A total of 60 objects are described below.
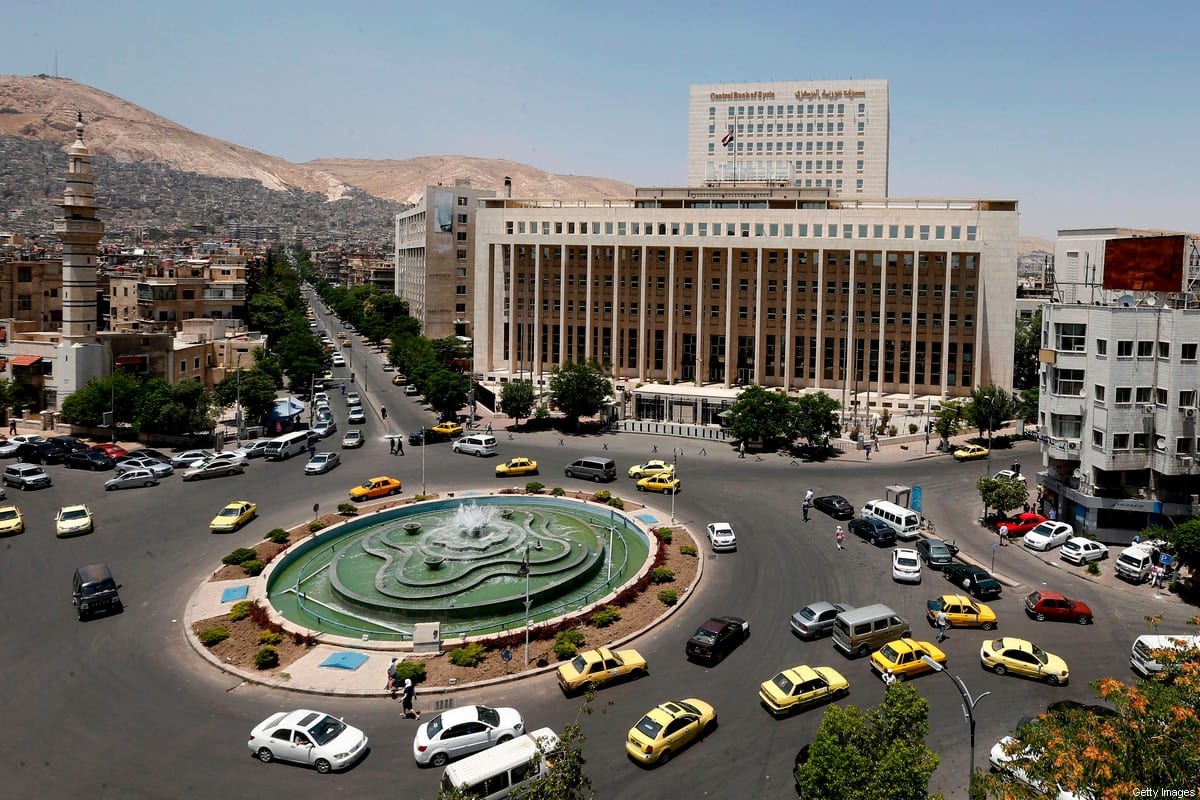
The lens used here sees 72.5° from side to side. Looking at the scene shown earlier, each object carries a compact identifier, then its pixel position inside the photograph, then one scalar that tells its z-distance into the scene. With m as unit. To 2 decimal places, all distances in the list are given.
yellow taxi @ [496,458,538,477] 55.06
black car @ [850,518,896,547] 41.31
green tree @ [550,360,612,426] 69.75
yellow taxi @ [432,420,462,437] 68.56
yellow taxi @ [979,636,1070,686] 27.41
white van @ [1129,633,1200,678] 26.96
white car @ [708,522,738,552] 40.06
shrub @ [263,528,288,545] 40.44
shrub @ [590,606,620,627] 31.47
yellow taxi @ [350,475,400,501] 48.97
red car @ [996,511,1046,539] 43.97
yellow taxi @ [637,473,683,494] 51.44
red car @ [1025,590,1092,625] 32.53
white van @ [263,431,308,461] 59.28
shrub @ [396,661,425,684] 26.81
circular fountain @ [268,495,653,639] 33.00
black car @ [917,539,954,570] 38.03
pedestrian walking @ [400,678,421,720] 25.08
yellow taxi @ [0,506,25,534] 41.34
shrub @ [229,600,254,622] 31.81
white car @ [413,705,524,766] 22.33
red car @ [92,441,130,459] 56.81
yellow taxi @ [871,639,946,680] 27.30
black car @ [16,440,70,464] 56.44
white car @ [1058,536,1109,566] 39.56
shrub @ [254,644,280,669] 28.06
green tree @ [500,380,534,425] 71.00
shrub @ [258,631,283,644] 29.74
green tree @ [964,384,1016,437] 63.59
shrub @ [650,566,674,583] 35.78
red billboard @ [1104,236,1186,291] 43.41
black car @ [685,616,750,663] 28.23
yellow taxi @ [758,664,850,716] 24.83
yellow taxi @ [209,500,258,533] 42.59
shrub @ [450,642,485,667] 28.16
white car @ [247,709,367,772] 22.22
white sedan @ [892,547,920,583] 36.12
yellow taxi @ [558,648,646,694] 26.27
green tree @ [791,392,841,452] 61.03
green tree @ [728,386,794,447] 61.91
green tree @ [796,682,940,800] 16.14
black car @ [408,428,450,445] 67.38
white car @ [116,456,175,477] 52.56
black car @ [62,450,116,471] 54.72
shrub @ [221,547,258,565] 37.44
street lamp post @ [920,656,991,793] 19.10
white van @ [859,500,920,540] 42.22
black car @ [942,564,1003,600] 34.59
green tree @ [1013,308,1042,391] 87.81
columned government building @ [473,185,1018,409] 75.38
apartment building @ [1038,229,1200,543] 40.94
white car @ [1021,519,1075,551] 41.69
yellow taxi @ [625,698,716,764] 22.23
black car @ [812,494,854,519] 45.69
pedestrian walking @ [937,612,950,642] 30.55
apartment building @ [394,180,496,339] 124.44
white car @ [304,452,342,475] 54.78
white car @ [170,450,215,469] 56.16
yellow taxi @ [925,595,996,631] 31.73
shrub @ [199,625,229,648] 29.73
